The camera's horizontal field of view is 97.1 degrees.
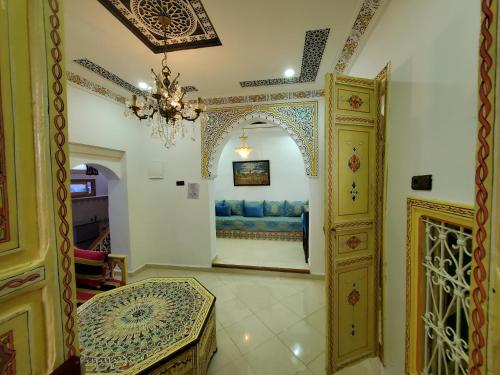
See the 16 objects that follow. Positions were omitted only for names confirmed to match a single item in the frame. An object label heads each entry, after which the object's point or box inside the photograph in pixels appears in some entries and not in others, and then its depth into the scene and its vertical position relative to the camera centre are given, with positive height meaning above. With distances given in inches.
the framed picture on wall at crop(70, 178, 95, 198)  276.5 -4.5
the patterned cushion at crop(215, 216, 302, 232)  220.5 -43.5
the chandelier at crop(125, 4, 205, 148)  81.7 +31.2
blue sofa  221.7 -39.3
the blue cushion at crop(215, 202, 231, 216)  253.3 -31.5
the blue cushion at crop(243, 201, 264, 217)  244.4 -31.0
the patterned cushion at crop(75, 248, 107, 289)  90.6 -33.6
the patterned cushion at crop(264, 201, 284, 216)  245.4 -30.4
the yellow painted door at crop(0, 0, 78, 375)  19.1 -1.0
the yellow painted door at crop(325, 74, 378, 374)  68.7 -12.4
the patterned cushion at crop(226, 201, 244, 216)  253.6 -30.5
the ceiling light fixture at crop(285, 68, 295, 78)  112.7 +56.3
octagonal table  56.1 -43.6
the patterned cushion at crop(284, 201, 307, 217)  238.8 -29.9
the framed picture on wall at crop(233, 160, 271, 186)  257.3 +9.7
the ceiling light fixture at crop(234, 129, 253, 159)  228.4 +33.4
